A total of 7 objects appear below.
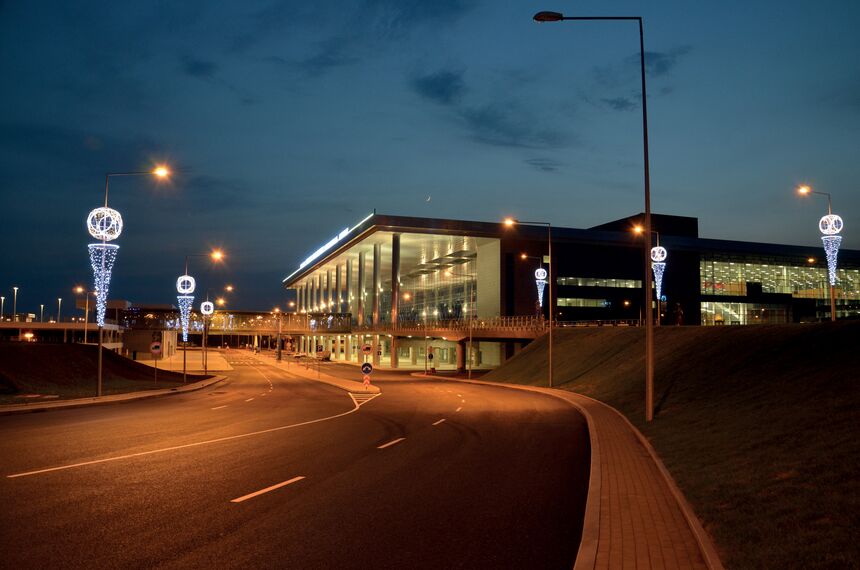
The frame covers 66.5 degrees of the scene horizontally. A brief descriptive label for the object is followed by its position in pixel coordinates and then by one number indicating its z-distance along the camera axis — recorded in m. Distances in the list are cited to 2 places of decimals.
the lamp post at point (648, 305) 19.69
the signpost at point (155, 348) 39.77
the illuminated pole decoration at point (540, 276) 66.00
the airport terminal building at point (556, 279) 82.50
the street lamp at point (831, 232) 32.72
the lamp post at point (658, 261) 49.16
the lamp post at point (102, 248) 28.80
